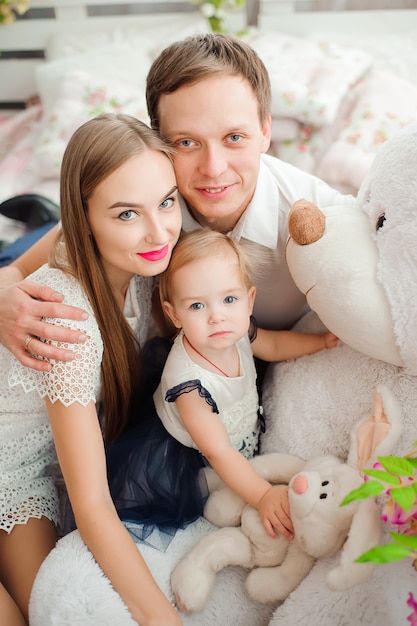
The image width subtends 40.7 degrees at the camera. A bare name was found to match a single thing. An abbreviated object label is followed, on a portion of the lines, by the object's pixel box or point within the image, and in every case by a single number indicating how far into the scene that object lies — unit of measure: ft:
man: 3.21
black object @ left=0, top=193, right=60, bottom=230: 5.76
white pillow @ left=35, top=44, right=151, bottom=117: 7.43
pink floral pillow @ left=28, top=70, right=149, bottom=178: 6.72
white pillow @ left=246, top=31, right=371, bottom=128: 6.23
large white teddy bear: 2.51
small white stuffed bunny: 2.70
